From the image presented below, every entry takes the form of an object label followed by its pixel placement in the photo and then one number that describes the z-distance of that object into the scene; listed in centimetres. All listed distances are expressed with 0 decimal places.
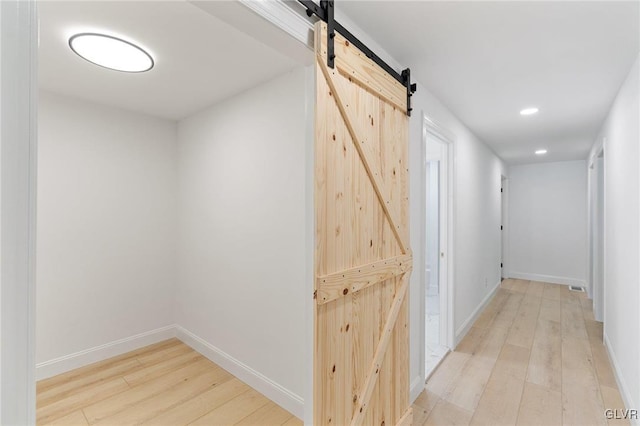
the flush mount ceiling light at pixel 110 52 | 175
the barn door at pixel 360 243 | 131
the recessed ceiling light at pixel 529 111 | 290
